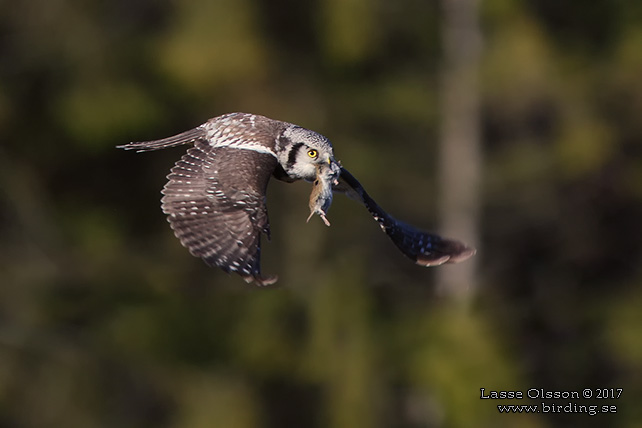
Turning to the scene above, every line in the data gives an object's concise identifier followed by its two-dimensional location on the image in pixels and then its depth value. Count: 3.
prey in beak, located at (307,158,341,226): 11.15
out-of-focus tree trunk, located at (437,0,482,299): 30.27
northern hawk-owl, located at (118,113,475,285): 11.02
